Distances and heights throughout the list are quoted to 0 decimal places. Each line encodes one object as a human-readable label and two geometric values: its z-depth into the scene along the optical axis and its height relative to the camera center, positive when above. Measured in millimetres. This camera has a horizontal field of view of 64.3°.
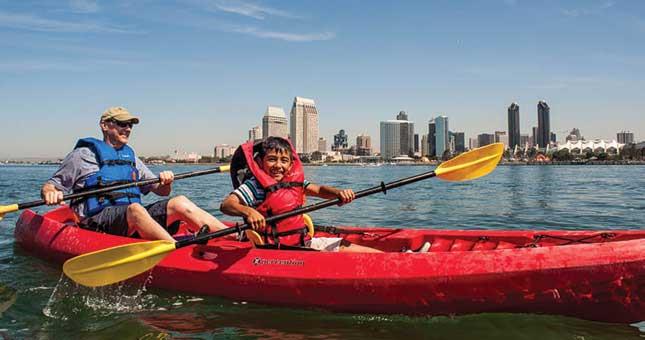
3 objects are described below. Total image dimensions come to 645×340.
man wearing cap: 5410 -297
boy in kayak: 4809 -357
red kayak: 3900 -1053
